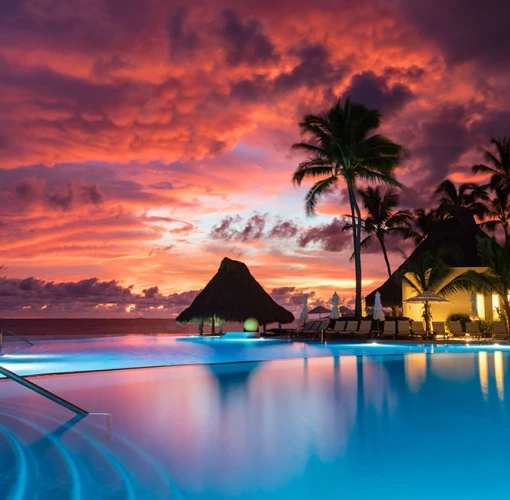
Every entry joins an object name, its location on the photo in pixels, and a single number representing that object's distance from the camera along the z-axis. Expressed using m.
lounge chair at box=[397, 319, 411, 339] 20.20
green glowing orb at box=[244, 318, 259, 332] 28.02
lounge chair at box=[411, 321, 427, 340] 20.30
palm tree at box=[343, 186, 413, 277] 31.91
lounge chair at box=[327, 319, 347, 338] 21.71
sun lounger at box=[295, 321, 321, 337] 23.42
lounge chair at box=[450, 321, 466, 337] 19.78
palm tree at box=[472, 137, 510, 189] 27.73
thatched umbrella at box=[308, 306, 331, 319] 29.95
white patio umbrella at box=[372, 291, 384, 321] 22.38
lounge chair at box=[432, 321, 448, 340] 20.08
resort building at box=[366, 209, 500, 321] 24.14
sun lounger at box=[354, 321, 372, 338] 20.92
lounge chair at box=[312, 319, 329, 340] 22.50
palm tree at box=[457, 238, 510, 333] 20.67
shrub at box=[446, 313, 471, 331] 23.66
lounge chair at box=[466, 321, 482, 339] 19.80
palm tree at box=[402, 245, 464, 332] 23.16
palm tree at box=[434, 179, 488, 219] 30.20
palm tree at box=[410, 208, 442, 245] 34.25
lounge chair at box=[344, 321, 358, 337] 21.38
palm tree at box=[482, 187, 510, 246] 28.89
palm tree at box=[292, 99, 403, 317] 22.92
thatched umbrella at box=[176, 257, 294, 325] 29.06
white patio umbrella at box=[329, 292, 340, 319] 24.71
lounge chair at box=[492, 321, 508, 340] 19.88
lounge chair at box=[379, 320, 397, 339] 20.34
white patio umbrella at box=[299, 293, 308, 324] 27.22
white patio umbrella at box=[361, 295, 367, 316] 26.58
